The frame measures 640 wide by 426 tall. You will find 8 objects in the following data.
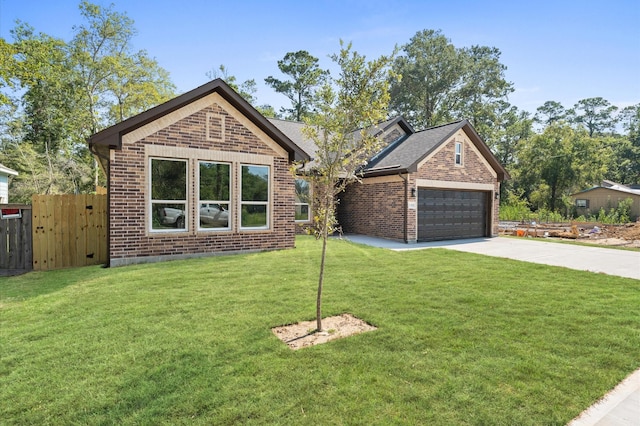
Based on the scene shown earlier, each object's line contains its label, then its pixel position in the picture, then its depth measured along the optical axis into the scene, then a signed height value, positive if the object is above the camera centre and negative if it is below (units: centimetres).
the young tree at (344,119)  429 +113
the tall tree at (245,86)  3072 +1160
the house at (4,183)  1789 +106
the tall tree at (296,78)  3734 +1420
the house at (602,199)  2884 +87
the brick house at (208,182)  849 +67
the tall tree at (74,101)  2358 +792
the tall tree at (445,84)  3925 +1442
